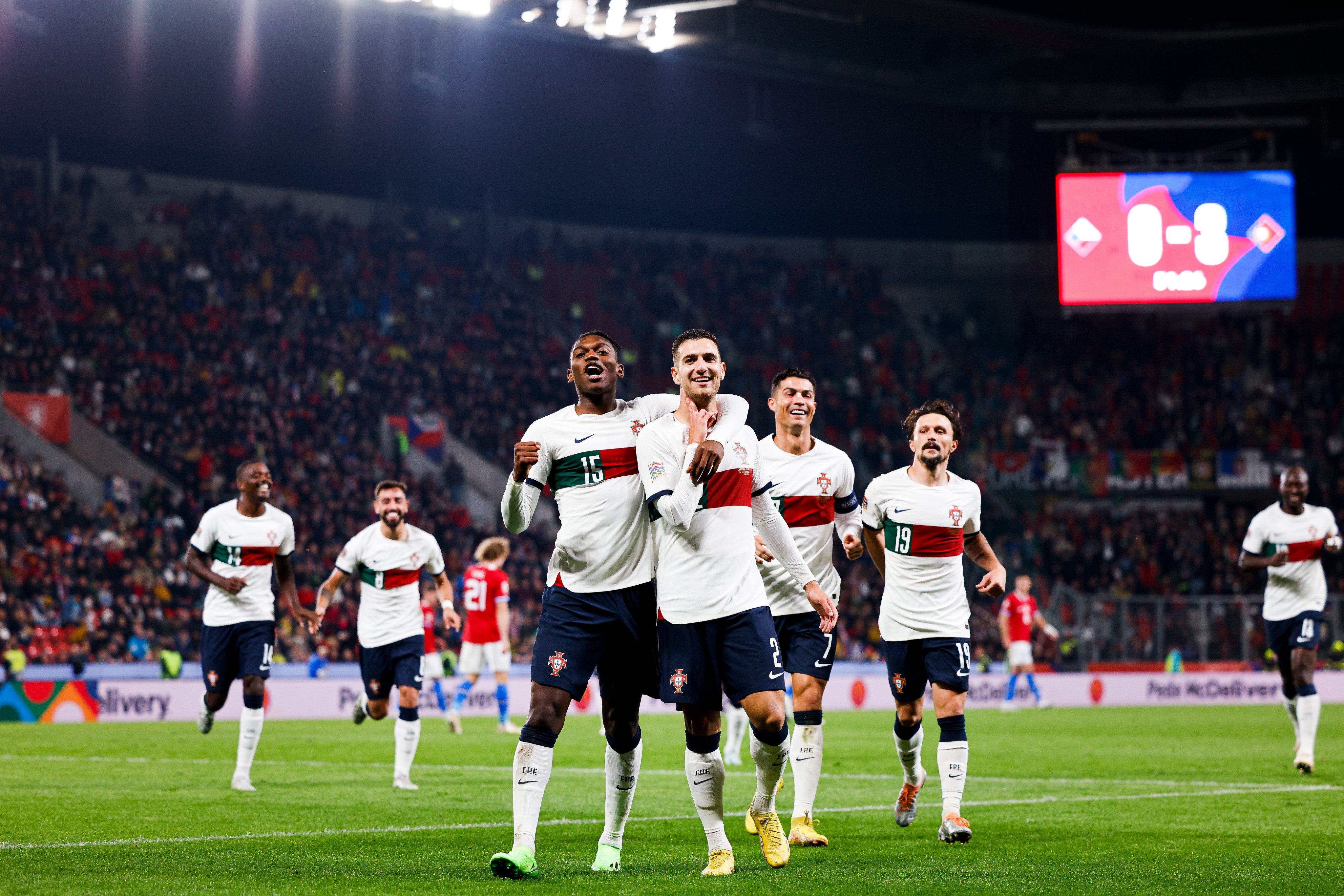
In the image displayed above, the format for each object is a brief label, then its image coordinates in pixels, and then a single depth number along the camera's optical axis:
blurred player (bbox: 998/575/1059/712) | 29.33
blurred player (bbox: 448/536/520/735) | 22.66
